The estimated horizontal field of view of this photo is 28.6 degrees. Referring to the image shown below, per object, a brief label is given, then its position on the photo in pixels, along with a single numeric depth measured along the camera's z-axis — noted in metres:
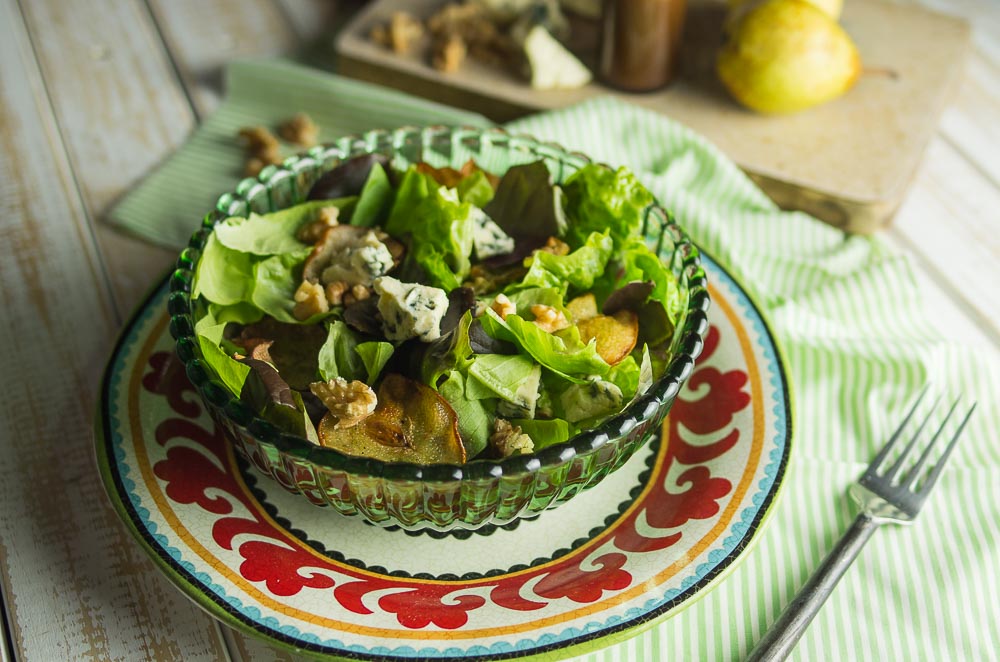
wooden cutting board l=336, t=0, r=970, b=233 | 1.02
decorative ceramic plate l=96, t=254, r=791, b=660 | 0.76
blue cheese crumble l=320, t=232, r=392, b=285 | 0.82
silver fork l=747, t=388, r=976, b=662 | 0.78
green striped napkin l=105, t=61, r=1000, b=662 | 0.80
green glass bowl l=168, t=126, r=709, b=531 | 0.74
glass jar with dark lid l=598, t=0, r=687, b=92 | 1.05
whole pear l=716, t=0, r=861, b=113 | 1.04
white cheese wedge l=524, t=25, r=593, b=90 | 1.09
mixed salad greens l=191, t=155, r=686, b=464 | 0.77
